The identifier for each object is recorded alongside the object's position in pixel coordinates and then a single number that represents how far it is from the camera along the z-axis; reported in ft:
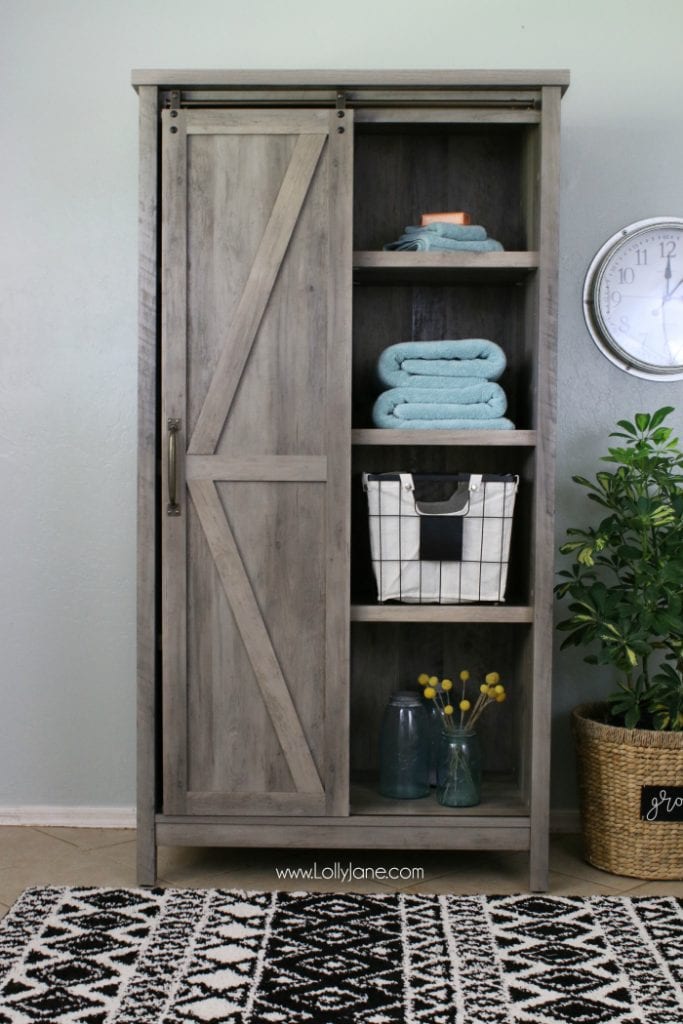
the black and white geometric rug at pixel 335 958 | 6.99
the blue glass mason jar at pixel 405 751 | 9.50
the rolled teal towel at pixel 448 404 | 9.04
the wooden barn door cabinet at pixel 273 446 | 8.78
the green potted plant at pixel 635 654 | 9.16
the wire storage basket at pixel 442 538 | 9.07
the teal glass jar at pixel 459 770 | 9.30
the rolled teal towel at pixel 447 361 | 9.08
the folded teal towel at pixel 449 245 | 9.05
